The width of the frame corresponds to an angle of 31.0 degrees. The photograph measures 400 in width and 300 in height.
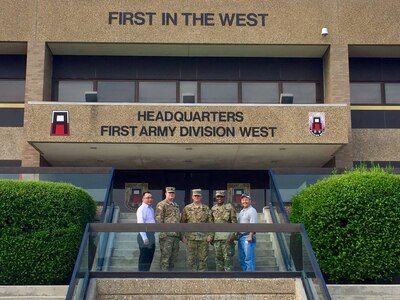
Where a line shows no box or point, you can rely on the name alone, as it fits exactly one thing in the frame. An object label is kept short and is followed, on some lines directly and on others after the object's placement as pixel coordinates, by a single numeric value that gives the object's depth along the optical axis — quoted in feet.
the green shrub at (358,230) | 45.65
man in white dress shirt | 41.14
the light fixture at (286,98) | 66.08
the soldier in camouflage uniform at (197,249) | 41.47
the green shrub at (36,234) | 45.16
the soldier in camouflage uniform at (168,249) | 41.01
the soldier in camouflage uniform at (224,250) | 41.37
